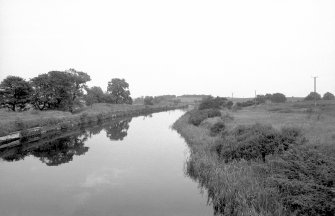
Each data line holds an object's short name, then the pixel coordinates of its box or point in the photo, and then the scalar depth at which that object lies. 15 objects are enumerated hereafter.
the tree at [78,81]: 51.56
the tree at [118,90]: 82.25
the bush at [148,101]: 115.31
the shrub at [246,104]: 81.29
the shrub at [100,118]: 47.82
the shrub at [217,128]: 21.99
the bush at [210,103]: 55.53
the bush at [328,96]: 97.49
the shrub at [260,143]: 12.66
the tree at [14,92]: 38.34
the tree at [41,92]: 41.50
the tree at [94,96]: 65.40
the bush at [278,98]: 101.38
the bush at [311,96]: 91.10
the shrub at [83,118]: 41.43
